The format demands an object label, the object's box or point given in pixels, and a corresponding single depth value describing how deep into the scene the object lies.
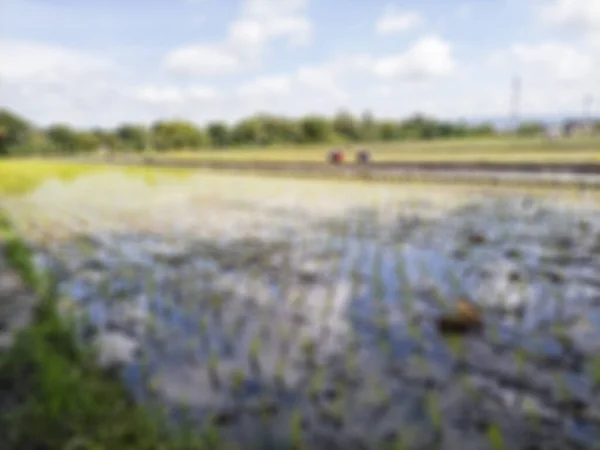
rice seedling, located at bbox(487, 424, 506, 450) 2.76
